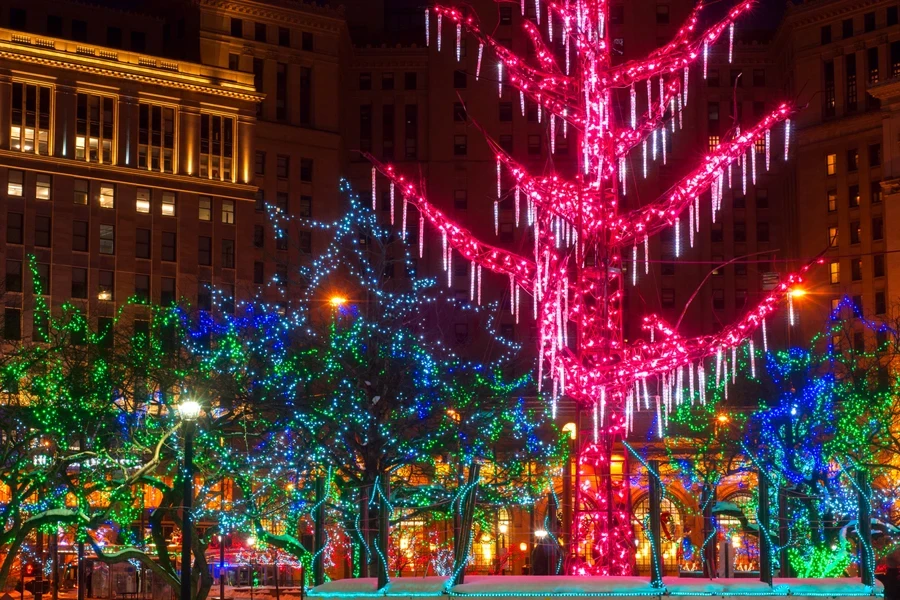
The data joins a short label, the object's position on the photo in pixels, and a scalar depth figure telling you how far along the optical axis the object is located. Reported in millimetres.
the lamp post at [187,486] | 31938
